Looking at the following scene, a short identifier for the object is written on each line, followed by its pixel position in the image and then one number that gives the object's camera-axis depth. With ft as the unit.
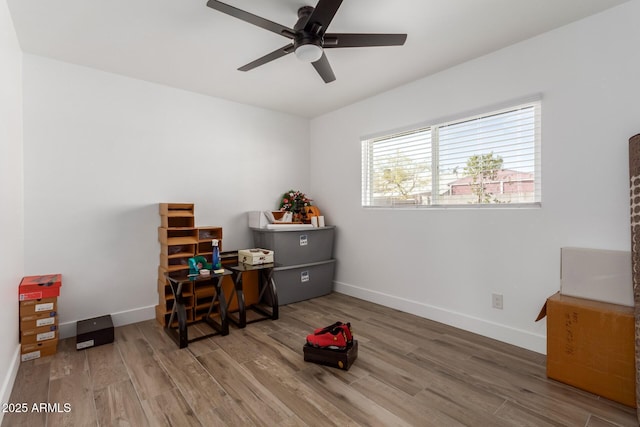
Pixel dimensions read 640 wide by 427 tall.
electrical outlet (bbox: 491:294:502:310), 8.75
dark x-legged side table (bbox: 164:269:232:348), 8.41
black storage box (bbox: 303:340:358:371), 7.25
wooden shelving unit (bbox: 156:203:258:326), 10.07
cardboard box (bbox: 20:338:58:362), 7.68
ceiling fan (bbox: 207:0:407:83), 5.79
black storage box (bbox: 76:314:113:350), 8.29
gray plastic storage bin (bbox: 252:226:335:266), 11.98
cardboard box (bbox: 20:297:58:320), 7.68
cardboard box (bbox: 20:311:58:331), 7.70
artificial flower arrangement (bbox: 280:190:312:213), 13.83
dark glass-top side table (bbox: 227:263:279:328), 9.90
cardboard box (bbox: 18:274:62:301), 7.72
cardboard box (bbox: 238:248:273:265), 10.75
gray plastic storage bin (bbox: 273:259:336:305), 12.03
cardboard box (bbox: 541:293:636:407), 5.96
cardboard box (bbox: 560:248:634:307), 6.49
